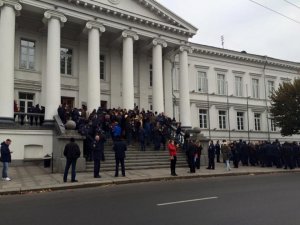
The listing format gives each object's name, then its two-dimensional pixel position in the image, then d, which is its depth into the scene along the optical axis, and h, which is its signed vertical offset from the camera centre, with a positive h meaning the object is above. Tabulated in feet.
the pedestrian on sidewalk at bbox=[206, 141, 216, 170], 48.33 -4.20
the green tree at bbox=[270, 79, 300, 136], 74.50 +7.76
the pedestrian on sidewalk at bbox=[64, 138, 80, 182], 32.76 -2.21
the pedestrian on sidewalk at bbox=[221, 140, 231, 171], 47.23 -3.44
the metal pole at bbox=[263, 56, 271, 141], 96.94 +18.84
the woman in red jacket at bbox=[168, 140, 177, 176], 39.35 -3.04
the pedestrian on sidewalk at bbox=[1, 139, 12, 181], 34.58 -2.62
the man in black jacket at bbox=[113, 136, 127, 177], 36.11 -1.96
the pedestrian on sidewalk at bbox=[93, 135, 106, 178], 35.70 -2.60
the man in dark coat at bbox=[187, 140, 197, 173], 42.41 -3.18
